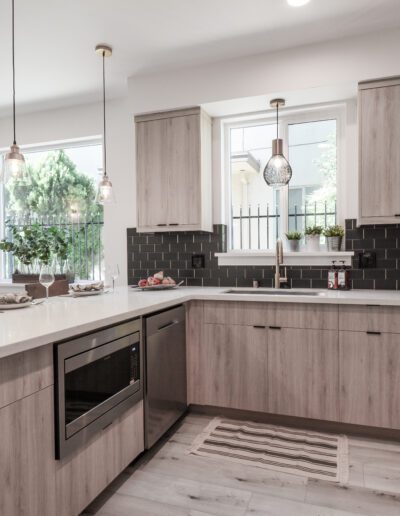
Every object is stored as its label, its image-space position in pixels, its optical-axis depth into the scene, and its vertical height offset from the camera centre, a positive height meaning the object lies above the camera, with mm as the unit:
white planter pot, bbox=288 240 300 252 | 3330 +28
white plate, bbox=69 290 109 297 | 2684 -296
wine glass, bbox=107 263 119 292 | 3010 -160
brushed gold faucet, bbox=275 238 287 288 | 3141 -99
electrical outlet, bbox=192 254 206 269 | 3555 -106
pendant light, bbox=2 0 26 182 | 2186 +478
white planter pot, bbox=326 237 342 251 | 3170 +40
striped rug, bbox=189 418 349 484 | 2213 -1224
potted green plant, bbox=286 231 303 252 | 3322 +71
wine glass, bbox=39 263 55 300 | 2246 -141
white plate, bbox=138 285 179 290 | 3098 -296
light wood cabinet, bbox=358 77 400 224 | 2756 +676
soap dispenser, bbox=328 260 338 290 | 3056 -240
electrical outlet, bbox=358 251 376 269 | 3068 -95
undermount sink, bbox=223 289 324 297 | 3062 -349
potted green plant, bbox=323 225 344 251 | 3168 +89
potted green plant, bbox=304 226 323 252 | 3271 +94
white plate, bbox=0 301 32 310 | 2027 -285
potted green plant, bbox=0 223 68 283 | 4066 +25
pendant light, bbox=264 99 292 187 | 3098 +629
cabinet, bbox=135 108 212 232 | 3262 +661
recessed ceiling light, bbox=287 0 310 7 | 2400 +1500
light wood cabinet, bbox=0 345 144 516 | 1321 -740
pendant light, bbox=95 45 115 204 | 2953 +466
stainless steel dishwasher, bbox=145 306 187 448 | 2266 -769
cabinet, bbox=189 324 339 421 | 2605 -837
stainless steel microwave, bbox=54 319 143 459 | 1562 -594
